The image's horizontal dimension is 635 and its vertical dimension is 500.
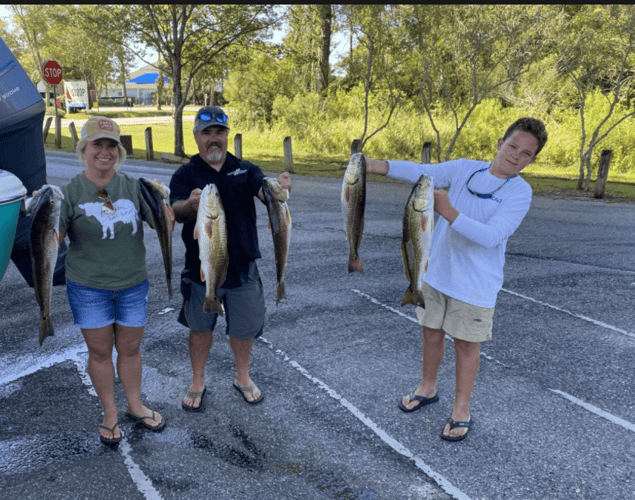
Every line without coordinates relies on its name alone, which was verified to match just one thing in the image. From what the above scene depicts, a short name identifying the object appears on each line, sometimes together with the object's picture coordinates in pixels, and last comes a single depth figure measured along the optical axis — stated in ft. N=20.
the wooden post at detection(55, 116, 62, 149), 79.46
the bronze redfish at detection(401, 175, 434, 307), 9.63
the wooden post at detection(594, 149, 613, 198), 47.60
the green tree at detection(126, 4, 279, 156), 65.62
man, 11.57
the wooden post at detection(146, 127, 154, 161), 67.47
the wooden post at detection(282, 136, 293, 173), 59.36
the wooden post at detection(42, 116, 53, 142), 81.55
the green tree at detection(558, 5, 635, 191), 50.06
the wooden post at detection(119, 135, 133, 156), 66.85
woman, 10.48
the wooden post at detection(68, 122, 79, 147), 74.33
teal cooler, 11.03
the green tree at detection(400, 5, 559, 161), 54.60
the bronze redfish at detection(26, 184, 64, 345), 9.14
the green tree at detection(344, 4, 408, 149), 58.44
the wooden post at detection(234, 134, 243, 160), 61.96
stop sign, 69.87
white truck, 146.82
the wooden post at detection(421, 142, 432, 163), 52.37
